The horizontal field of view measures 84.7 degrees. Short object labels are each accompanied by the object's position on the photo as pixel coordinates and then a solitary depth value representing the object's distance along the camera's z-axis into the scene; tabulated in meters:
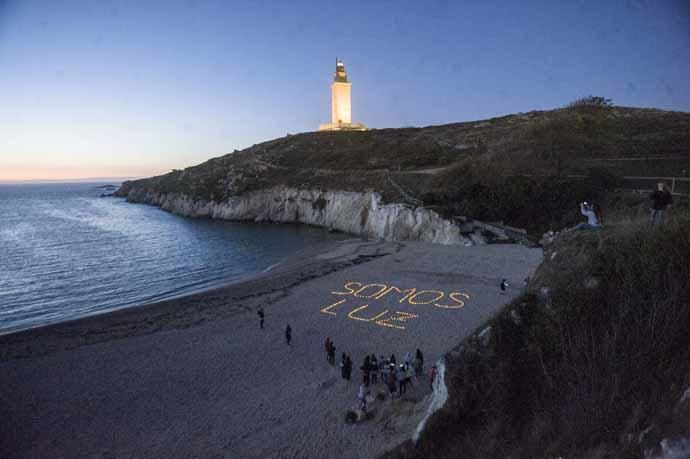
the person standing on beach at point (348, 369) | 15.02
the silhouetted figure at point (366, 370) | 14.37
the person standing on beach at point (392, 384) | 13.38
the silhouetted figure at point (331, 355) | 16.47
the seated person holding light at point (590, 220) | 11.00
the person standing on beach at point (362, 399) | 12.64
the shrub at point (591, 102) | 41.59
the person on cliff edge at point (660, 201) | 9.89
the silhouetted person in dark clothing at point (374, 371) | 14.69
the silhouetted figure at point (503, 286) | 23.48
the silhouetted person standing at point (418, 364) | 14.73
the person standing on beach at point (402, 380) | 13.60
